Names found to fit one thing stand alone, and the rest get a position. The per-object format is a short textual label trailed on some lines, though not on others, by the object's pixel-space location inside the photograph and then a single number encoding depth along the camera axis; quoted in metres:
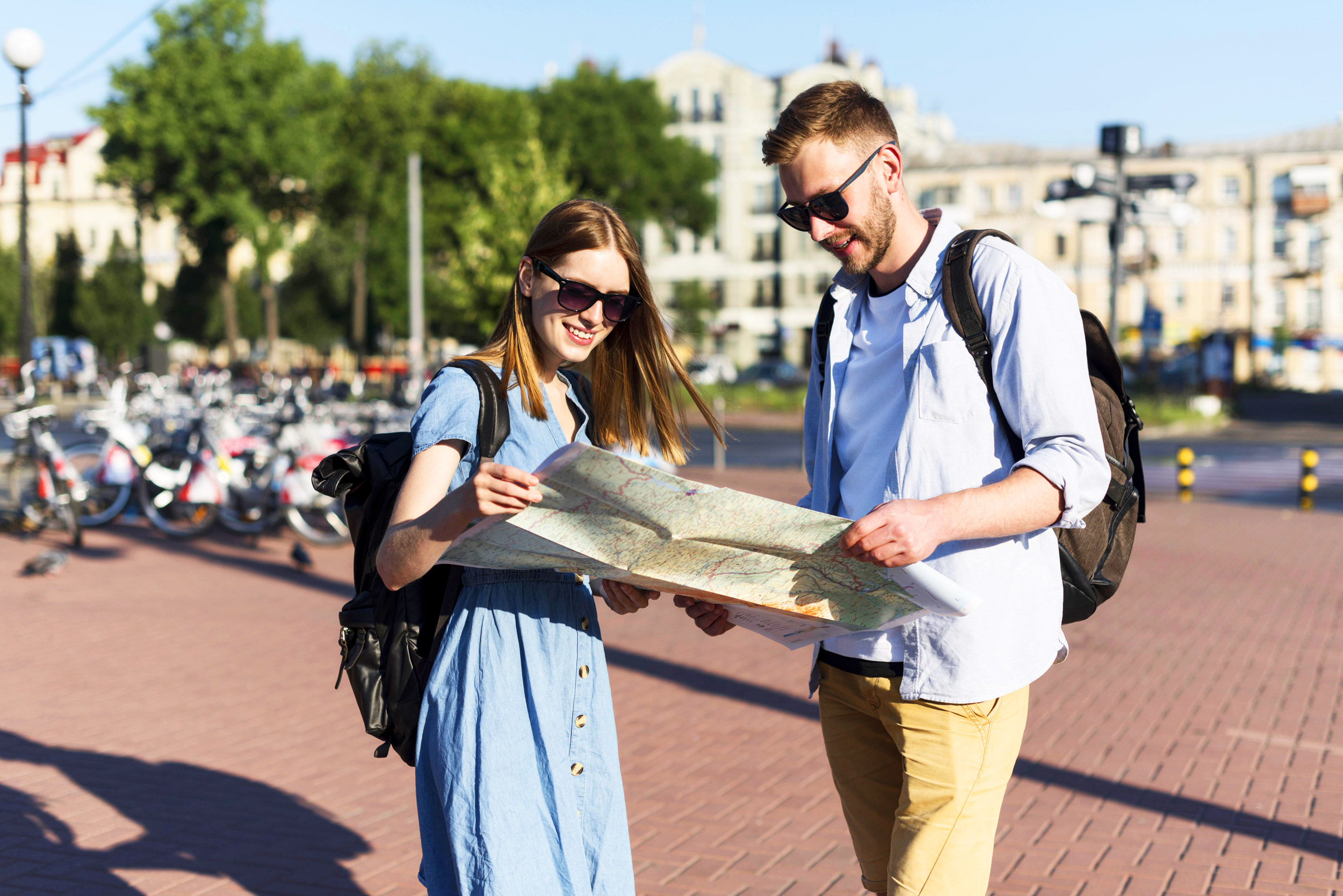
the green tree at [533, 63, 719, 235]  50.03
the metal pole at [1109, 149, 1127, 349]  13.41
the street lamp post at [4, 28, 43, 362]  11.80
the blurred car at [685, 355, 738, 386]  39.94
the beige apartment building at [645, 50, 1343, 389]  66.25
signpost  12.99
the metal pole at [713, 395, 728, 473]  18.20
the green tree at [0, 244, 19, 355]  60.34
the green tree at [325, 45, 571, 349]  47.53
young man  2.03
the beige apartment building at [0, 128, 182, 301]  87.81
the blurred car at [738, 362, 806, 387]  50.03
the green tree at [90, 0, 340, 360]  40.72
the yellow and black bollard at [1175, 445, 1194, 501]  15.03
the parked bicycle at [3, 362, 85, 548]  10.68
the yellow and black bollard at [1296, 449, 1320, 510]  14.62
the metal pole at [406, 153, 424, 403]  24.17
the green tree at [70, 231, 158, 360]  56.44
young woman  2.17
